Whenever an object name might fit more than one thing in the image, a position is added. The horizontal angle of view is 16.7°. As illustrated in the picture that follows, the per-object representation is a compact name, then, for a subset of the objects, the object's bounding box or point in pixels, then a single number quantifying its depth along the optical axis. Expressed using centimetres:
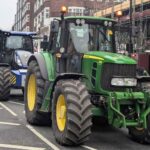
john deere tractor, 924
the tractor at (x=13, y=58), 1652
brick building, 8406
